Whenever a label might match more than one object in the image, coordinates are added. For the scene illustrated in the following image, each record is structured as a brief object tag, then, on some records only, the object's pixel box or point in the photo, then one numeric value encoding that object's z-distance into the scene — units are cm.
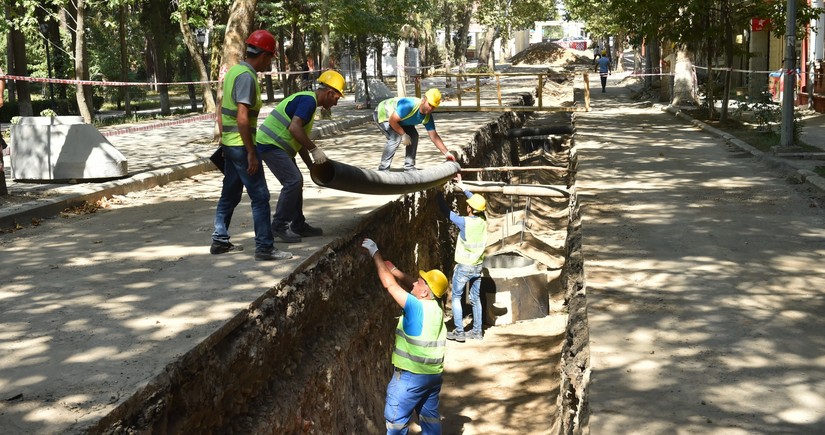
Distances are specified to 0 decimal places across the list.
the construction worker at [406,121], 1176
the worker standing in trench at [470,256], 1213
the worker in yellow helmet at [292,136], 798
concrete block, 1281
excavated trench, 552
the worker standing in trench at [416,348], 718
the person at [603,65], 4432
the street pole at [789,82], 1510
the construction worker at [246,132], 727
